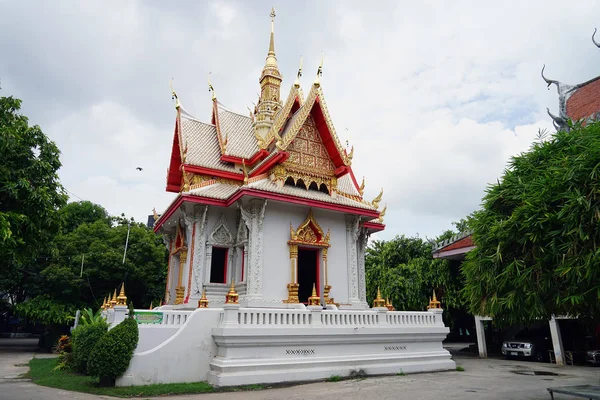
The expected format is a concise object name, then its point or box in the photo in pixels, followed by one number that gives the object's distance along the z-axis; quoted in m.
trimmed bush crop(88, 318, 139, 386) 7.93
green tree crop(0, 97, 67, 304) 7.35
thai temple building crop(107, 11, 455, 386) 9.05
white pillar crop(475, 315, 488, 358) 16.80
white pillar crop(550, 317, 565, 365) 14.38
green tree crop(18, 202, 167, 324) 20.09
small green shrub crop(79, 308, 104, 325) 10.07
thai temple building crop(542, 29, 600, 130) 19.38
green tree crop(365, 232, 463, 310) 18.45
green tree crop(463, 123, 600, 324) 5.55
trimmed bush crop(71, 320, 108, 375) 9.42
